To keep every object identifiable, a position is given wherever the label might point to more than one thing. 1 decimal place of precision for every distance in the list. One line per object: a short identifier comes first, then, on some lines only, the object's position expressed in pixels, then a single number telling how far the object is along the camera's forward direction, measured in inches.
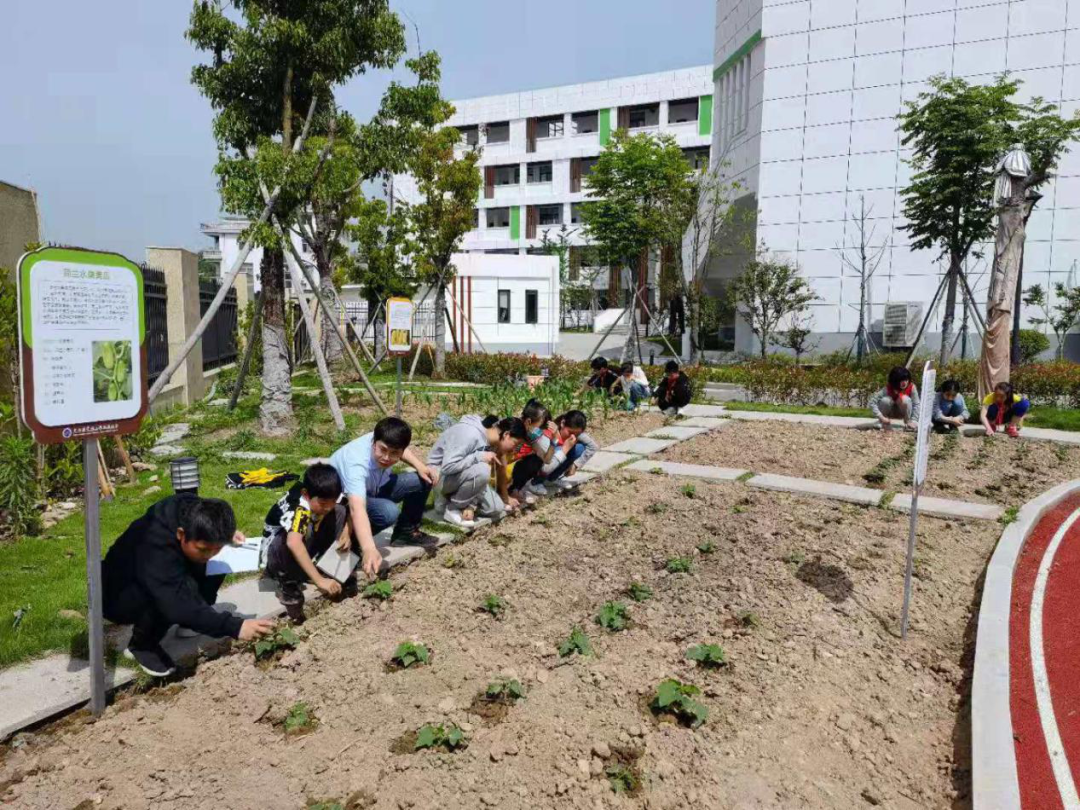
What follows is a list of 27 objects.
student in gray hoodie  234.8
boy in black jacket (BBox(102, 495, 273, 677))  138.2
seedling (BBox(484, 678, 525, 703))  137.9
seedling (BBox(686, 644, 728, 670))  153.4
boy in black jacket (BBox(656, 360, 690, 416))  496.1
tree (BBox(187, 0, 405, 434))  381.7
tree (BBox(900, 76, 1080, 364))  651.5
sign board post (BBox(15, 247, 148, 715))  115.4
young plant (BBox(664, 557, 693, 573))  206.2
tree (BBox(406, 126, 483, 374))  762.8
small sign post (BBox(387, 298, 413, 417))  387.5
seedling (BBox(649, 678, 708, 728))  131.9
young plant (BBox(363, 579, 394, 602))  184.2
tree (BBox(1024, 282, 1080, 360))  851.4
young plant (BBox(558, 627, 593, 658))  156.5
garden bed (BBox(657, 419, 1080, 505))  320.5
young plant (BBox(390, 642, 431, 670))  149.9
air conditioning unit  892.6
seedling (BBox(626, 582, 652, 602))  186.9
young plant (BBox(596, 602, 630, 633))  169.3
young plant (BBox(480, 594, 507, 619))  176.6
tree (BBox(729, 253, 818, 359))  893.8
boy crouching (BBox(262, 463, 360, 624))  168.6
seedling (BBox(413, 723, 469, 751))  121.6
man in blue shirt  184.5
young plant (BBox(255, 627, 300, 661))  153.9
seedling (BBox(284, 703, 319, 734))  128.5
